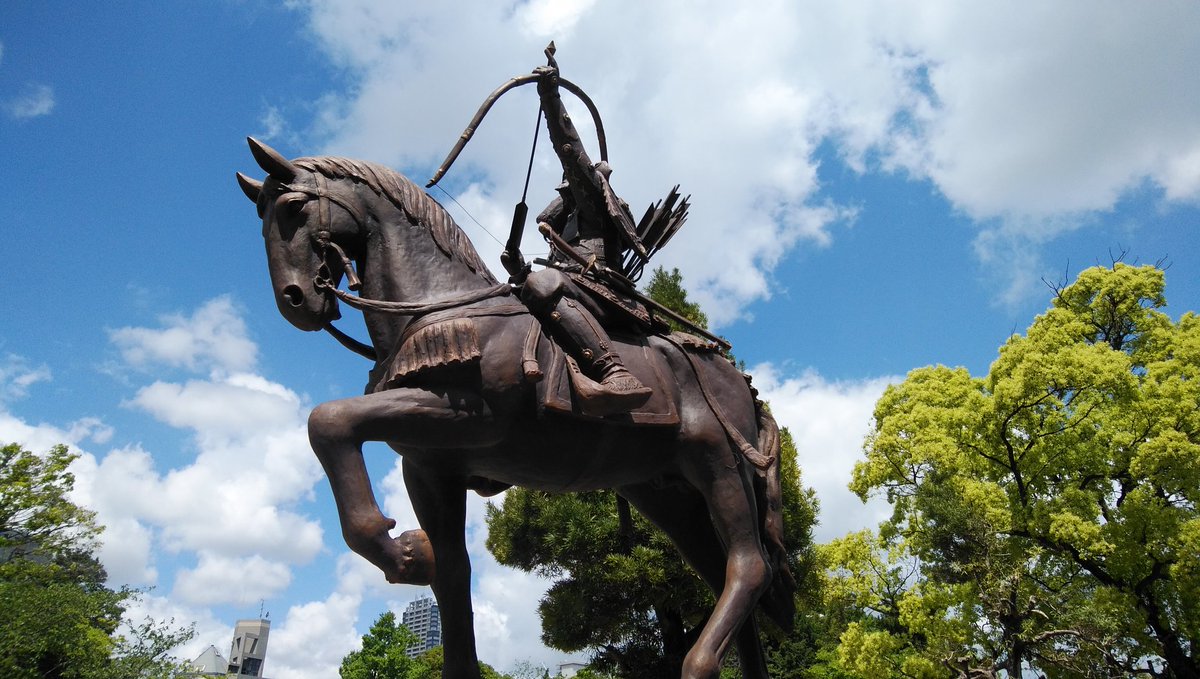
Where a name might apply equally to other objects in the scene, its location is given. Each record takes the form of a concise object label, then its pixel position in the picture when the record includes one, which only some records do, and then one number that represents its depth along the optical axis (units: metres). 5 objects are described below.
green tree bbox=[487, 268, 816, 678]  16.69
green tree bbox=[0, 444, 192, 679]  20.36
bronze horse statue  3.65
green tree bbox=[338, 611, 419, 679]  36.50
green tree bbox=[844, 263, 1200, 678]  18.02
